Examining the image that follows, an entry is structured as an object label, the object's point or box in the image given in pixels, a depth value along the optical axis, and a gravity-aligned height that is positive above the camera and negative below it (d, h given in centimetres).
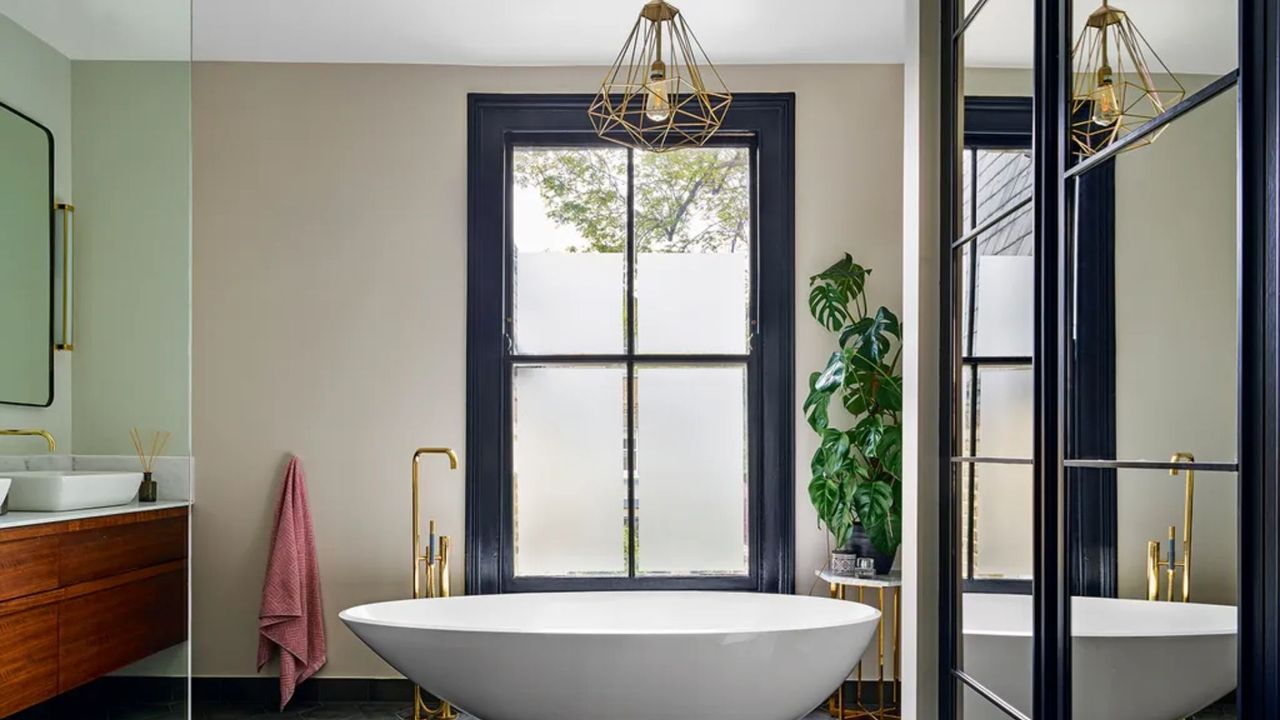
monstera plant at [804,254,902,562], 364 -25
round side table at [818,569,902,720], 362 -109
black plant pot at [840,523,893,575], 370 -67
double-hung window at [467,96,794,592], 407 +3
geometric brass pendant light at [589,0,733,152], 383 +105
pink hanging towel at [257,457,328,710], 384 -89
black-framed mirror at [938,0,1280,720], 126 -3
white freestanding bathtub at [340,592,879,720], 303 -91
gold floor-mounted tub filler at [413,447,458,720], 376 -79
